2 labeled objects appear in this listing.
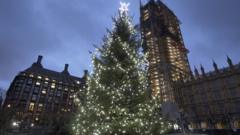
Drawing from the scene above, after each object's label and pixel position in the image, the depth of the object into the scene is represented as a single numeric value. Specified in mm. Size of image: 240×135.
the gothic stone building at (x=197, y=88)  47344
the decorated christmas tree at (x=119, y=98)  7980
